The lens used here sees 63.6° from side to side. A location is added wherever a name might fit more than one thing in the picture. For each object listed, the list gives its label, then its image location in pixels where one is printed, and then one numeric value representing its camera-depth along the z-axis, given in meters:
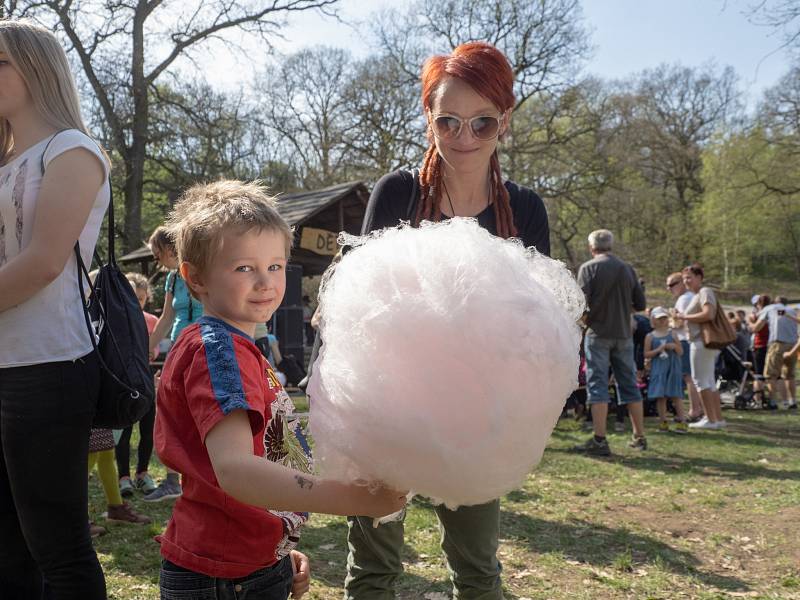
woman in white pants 7.48
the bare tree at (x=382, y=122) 18.34
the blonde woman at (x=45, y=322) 1.66
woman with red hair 1.74
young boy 1.23
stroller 10.09
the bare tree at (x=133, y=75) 14.53
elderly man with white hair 6.10
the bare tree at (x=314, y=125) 20.28
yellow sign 11.77
